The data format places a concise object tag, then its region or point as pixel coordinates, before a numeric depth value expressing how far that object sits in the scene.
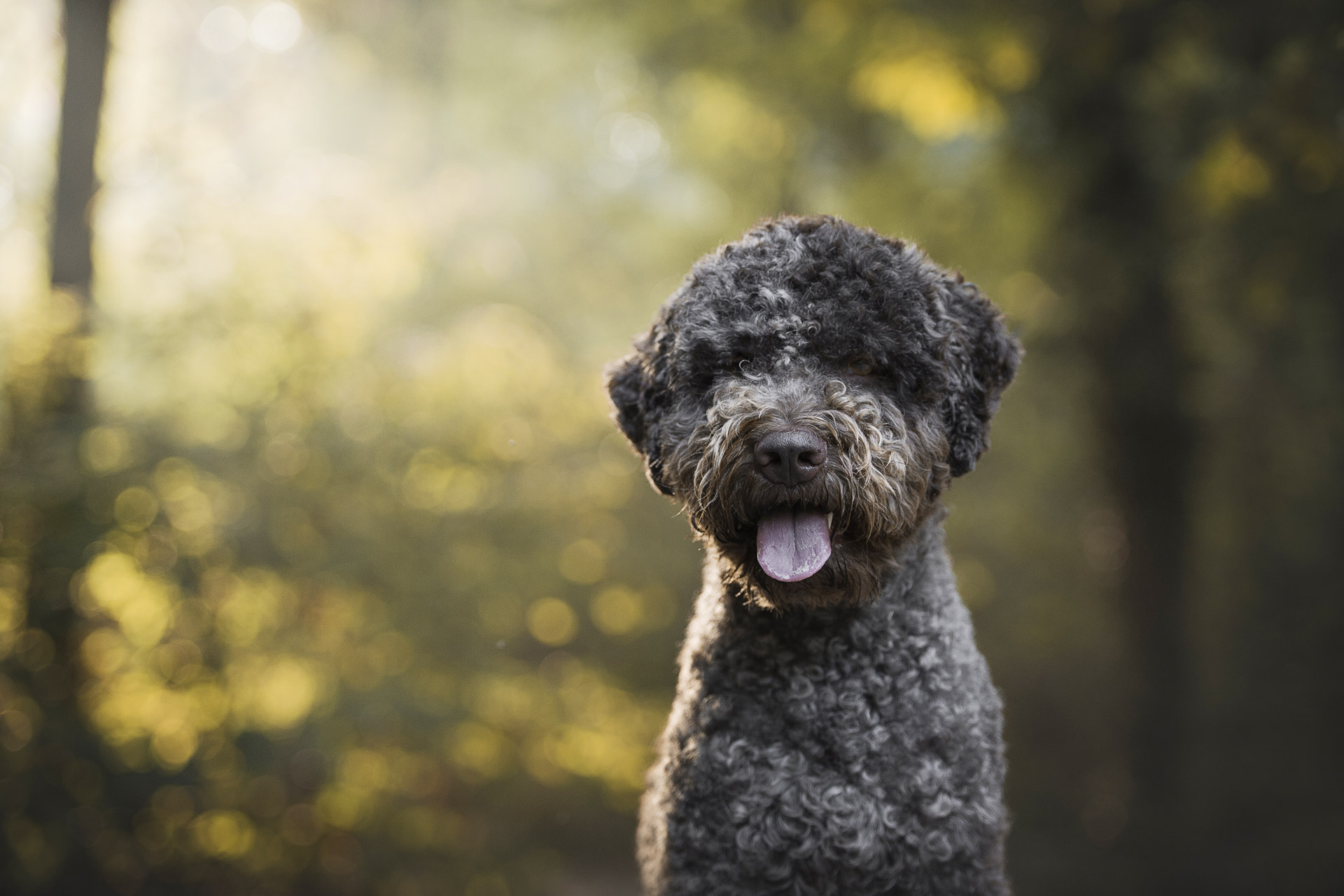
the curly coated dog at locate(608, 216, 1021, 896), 1.92
